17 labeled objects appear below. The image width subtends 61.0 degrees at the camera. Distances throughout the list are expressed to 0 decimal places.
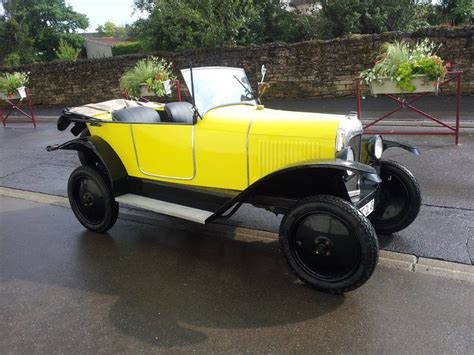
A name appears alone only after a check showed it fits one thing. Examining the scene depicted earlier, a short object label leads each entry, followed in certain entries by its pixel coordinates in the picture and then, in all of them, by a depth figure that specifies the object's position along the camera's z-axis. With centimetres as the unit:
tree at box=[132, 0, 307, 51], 1393
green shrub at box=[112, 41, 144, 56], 2088
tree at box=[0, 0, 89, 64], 2678
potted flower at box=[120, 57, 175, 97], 890
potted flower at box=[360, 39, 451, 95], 607
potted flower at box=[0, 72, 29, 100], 1182
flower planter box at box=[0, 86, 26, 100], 1195
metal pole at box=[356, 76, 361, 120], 683
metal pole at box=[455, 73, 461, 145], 631
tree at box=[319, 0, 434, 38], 1313
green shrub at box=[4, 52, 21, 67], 2292
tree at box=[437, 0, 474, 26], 1398
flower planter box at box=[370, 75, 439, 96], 615
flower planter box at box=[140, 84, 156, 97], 897
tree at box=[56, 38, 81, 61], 1702
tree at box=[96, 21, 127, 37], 6184
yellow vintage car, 294
